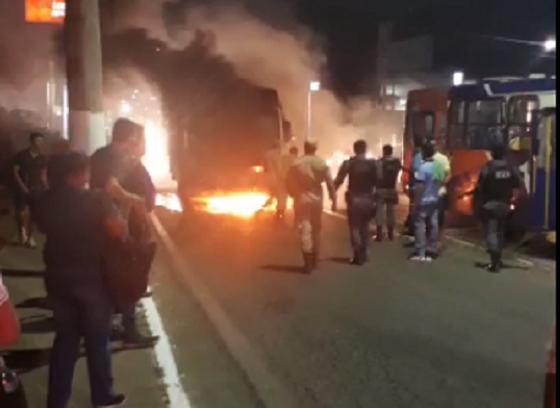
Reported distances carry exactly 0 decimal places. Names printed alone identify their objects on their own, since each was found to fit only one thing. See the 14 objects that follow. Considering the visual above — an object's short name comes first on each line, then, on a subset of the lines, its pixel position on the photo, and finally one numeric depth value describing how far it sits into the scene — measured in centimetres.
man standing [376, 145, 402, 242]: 1433
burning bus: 2180
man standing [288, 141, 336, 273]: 1104
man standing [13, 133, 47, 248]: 1257
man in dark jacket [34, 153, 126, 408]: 510
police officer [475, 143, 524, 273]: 1143
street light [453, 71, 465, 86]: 3396
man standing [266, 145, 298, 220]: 1642
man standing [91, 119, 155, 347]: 673
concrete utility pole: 1034
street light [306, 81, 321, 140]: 3039
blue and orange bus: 1456
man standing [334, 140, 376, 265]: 1172
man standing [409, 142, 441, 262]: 1235
